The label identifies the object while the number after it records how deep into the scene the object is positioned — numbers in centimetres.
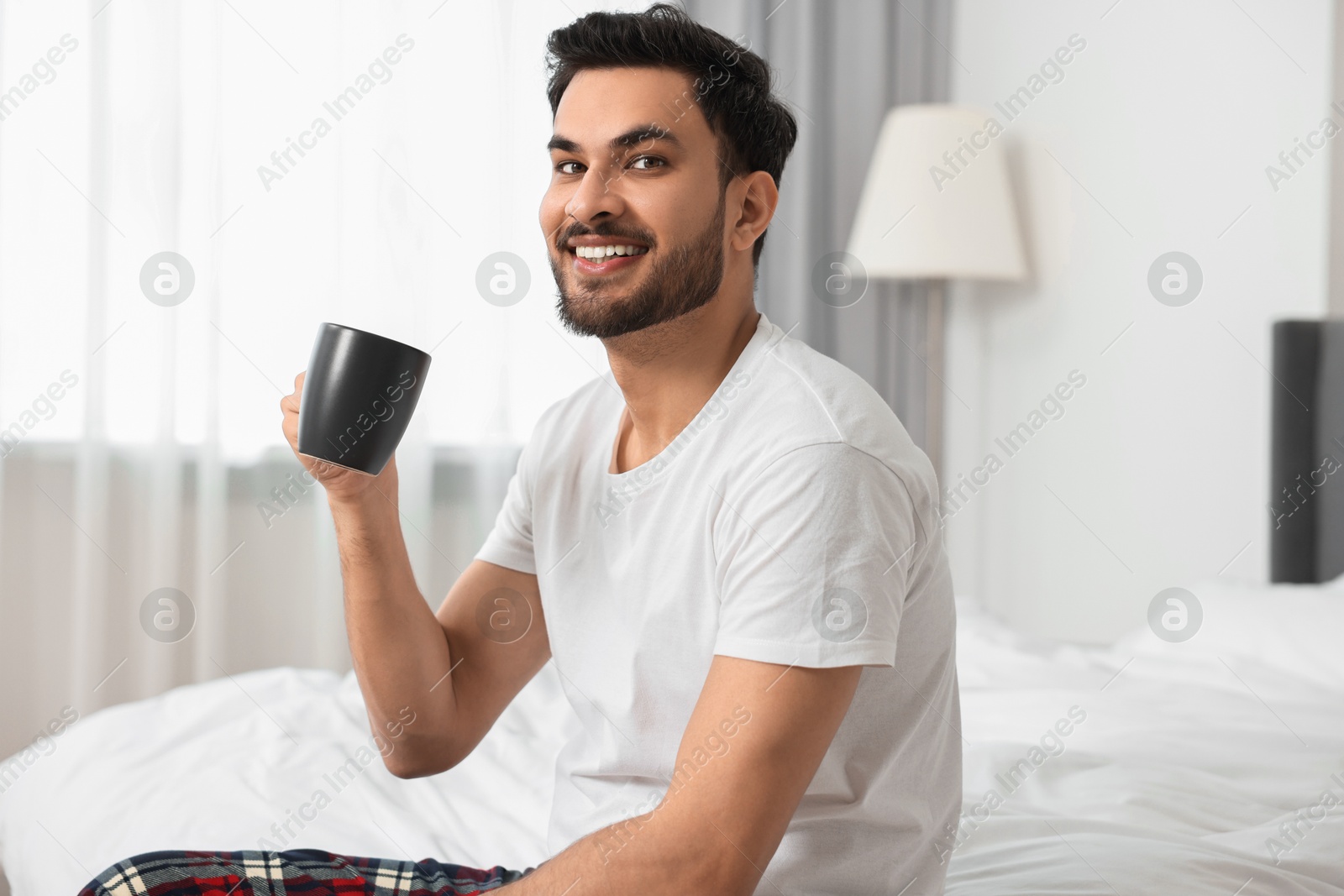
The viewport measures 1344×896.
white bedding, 108
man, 73
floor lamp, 277
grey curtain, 304
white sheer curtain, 233
